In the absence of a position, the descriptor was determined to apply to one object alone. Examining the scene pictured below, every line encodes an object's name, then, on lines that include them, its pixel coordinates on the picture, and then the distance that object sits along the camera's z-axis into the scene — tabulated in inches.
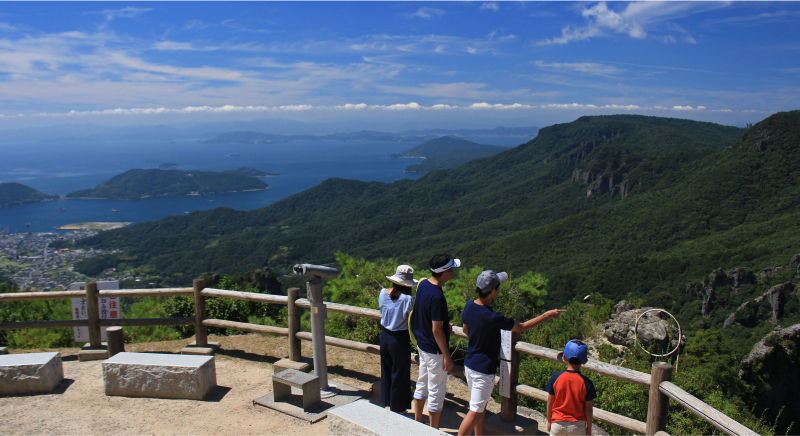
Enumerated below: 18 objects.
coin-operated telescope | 189.6
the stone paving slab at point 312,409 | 189.9
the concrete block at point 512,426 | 170.2
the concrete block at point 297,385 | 191.0
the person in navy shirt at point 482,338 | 146.2
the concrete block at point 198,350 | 259.3
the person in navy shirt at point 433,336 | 151.7
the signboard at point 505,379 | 164.2
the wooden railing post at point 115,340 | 252.1
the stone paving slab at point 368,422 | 125.0
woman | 166.2
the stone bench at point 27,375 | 211.9
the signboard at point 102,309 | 264.8
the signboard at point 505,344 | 153.4
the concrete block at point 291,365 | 226.5
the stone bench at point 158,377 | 205.6
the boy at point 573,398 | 139.2
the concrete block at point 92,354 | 258.7
